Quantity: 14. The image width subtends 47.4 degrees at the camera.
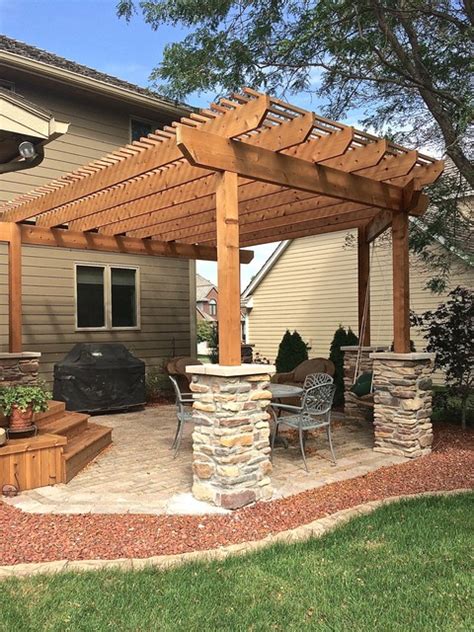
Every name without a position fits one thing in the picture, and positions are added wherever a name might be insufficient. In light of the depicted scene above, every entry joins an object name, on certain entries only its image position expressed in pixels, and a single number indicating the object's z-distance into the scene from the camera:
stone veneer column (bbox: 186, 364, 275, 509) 4.14
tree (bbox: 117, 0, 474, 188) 6.39
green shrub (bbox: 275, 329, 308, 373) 10.49
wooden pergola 4.23
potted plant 4.97
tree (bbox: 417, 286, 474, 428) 7.04
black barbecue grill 8.27
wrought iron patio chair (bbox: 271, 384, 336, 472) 5.27
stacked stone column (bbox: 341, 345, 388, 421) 8.15
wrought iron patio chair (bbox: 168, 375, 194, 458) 5.67
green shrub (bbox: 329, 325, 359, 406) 9.50
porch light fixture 4.04
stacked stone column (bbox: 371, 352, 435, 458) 5.83
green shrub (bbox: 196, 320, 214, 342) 25.42
